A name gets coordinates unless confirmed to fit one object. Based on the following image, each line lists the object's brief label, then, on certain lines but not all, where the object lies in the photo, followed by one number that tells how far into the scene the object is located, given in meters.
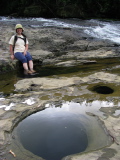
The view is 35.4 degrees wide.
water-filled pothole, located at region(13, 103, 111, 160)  2.37
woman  5.54
